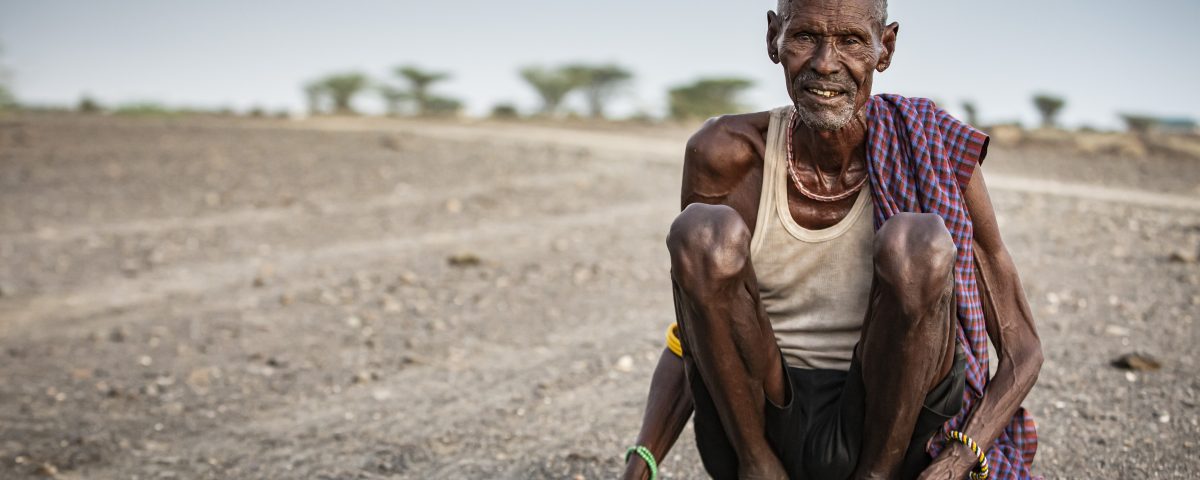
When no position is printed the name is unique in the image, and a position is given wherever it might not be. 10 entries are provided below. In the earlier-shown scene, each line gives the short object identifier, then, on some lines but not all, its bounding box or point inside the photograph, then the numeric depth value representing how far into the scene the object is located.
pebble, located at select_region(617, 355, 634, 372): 4.20
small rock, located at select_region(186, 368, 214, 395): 4.32
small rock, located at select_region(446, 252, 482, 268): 6.28
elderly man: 1.96
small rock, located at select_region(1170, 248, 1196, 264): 5.69
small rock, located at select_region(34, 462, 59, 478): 3.34
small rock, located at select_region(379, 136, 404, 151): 10.64
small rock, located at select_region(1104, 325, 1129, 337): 4.43
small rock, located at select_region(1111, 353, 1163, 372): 3.83
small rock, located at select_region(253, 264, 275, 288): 6.16
